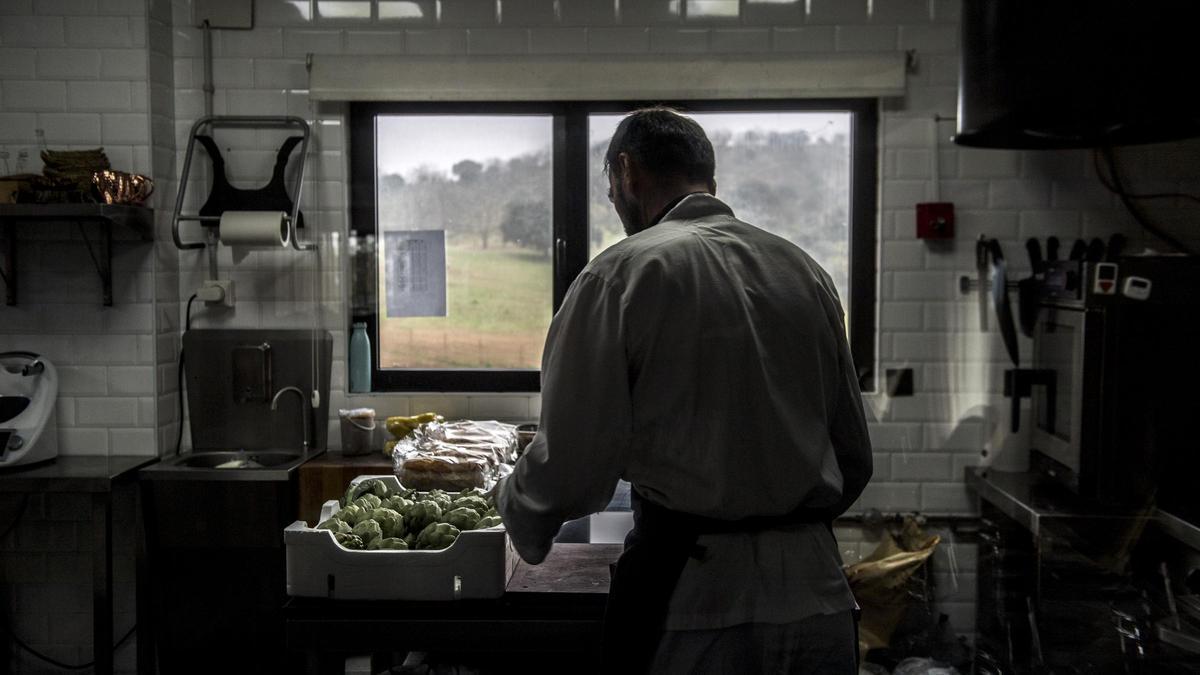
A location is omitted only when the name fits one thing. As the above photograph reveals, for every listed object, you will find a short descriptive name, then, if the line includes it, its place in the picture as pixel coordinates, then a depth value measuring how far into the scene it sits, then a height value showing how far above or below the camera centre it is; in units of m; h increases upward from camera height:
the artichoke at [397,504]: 2.27 -0.51
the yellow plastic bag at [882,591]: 3.50 -1.07
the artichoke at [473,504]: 2.27 -0.51
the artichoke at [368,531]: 2.09 -0.52
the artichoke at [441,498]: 2.28 -0.50
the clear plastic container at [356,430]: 3.76 -0.57
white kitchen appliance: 3.47 -0.47
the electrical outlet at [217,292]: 3.79 -0.08
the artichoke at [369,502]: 2.26 -0.50
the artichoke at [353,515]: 2.18 -0.51
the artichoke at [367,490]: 2.41 -0.51
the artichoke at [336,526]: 2.10 -0.52
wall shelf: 3.60 +0.13
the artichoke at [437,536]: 2.07 -0.53
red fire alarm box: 3.81 +0.20
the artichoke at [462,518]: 2.15 -0.51
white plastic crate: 2.02 -0.58
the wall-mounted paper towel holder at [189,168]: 3.68 +0.33
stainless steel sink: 3.47 -0.67
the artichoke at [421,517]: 2.19 -0.51
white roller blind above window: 3.75 +0.70
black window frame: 3.90 +0.28
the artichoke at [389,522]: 2.15 -0.52
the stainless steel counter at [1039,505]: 2.90 -0.71
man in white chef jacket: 1.78 -0.30
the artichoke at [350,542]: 2.07 -0.53
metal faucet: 3.87 -0.53
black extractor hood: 1.89 +0.38
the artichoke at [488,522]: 2.13 -0.51
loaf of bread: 2.69 -0.52
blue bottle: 3.94 -0.32
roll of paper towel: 3.62 +0.15
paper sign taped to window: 4.02 +0.00
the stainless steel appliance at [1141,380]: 2.98 -0.31
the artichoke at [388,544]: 2.06 -0.54
